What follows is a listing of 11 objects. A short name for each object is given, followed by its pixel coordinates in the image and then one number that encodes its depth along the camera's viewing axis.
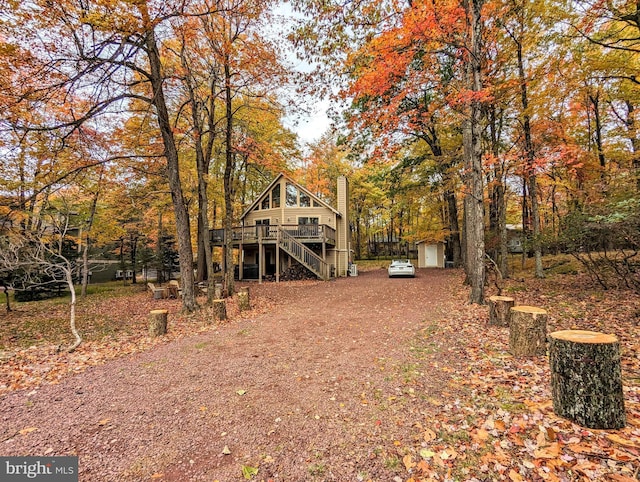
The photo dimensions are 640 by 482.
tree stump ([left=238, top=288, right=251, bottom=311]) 9.38
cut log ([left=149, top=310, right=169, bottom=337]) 6.91
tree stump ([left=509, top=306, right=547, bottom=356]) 4.43
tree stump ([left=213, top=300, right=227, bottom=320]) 8.18
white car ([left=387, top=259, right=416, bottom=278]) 17.31
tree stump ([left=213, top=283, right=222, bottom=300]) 11.92
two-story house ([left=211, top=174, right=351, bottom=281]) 17.41
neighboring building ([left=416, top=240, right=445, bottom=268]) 24.94
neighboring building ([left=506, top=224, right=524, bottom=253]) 30.96
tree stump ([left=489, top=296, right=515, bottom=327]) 6.15
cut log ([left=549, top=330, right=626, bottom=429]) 2.64
